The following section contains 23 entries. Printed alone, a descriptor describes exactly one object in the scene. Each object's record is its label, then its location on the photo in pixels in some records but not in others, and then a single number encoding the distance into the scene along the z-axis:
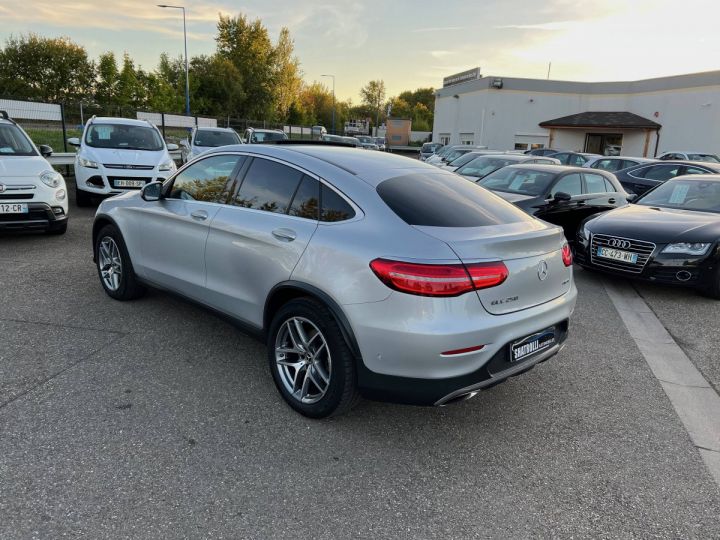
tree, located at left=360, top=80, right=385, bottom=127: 118.25
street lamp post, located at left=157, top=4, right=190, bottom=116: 37.79
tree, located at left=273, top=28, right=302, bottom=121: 56.72
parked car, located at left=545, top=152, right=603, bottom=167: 19.55
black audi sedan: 6.23
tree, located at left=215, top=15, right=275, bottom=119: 55.75
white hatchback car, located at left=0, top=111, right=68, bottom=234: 7.04
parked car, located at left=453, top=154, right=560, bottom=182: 12.23
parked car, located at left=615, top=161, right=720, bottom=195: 12.70
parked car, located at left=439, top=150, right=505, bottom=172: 17.31
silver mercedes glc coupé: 2.74
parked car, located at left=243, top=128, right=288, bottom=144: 18.88
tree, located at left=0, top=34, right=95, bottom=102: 51.09
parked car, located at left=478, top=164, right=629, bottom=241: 8.35
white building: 35.88
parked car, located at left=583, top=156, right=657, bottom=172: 15.66
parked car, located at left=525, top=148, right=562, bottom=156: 23.31
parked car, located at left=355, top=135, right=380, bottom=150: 41.46
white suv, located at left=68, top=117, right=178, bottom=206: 10.10
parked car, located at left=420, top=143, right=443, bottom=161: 32.72
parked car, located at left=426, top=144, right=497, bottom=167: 21.61
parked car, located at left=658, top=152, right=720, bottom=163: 22.52
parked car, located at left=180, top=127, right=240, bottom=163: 15.21
